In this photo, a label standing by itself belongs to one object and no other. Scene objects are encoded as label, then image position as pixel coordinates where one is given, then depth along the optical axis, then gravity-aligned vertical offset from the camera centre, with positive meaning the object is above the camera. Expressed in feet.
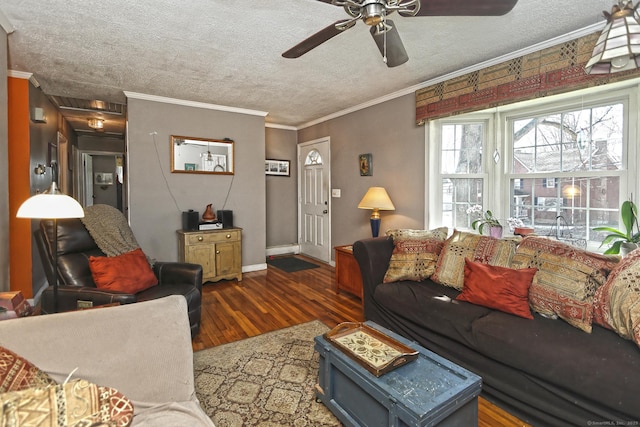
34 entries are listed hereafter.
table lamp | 11.89 -0.08
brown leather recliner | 6.78 -1.91
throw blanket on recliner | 8.43 -0.74
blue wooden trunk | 4.09 -2.67
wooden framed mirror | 13.56 +2.16
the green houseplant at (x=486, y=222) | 9.46 -0.65
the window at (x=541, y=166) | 8.02 +1.08
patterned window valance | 7.39 +3.35
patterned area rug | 5.57 -3.75
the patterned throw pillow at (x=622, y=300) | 5.08 -1.72
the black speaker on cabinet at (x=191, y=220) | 13.26 -0.73
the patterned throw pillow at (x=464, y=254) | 7.56 -1.32
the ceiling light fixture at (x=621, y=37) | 4.24 +2.28
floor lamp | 5.59 -0.06
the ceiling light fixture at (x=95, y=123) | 16.04 +4.16
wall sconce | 10.89 +1.23
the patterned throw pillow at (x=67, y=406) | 2.71 -1.91
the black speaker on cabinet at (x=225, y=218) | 14.12 -0.69
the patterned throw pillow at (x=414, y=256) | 8.50 -1.50
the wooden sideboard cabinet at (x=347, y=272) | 11.04 -2.58
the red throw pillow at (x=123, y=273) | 7.67 -1.78
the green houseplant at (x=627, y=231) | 7.12 -0.71
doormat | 15.79 -3.28
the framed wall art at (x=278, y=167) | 18.12 +2.08
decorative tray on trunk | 4.77 -2.44
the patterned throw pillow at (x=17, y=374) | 2.96 -1.69
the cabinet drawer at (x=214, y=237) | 12.80 -1.45
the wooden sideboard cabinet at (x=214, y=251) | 12.78 -2.04
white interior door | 16.70 +0.19
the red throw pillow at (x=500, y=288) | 6.35 -1.86
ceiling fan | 4.46 +2.88
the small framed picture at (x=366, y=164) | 13.65 +1.68
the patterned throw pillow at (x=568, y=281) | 5.78 -1.57
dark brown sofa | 4.61 -2.70
